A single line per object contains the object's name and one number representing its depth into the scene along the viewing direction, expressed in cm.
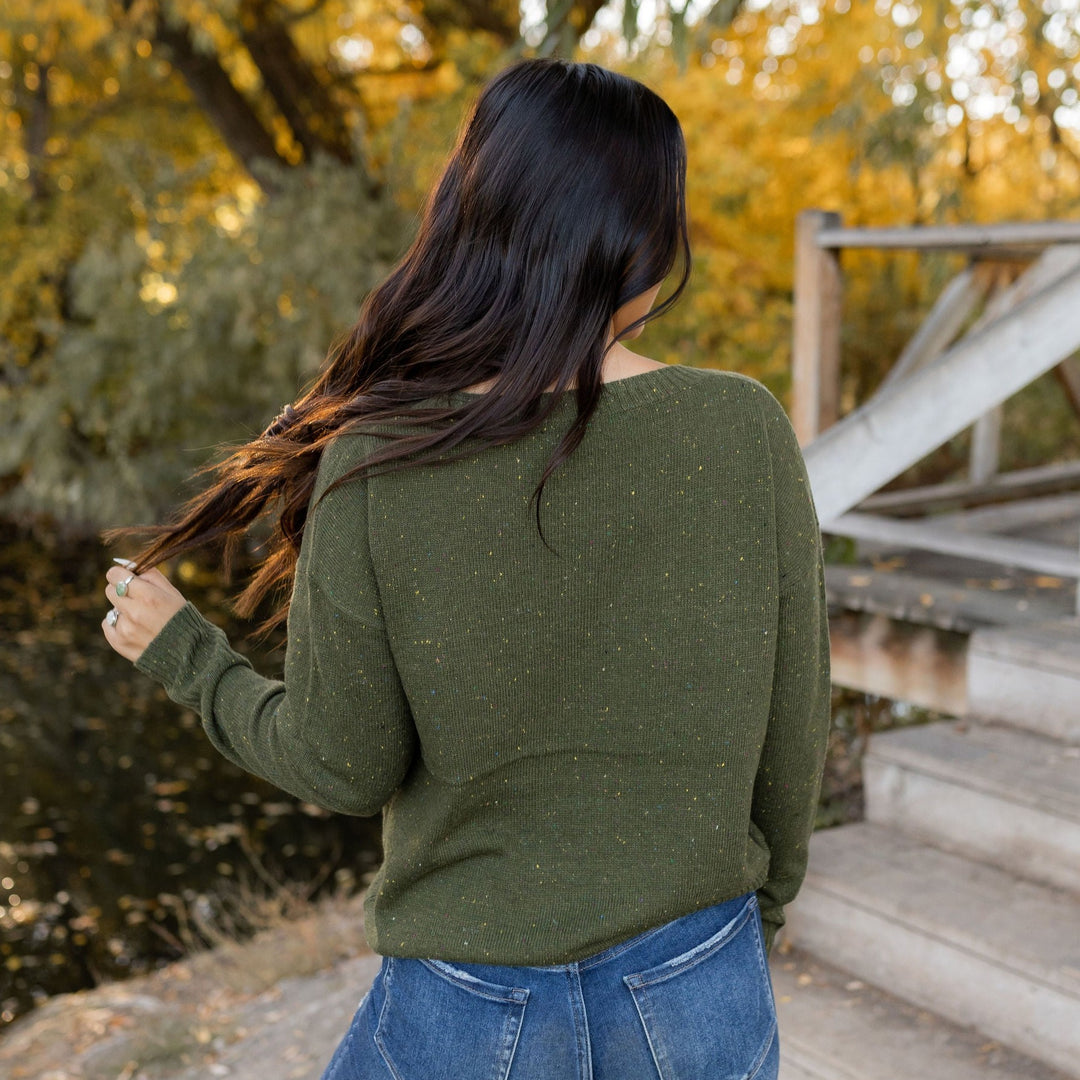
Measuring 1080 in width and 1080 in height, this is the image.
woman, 109
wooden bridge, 230
